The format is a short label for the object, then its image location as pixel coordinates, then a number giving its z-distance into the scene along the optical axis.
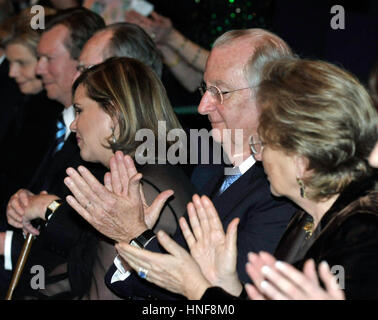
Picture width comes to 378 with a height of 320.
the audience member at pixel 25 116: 3.90
